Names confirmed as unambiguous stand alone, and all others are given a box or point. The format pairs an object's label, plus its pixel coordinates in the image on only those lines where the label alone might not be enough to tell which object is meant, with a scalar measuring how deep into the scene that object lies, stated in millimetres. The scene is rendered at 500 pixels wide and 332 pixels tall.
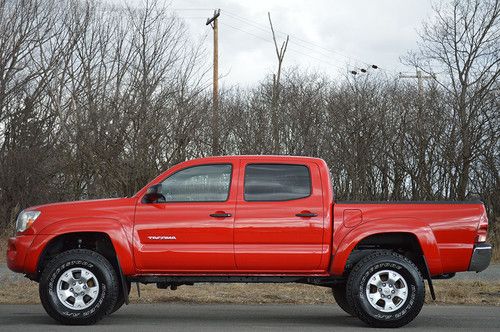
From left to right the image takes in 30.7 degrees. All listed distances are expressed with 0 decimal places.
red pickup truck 9969
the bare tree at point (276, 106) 28952
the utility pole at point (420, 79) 28294
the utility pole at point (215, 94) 27606
